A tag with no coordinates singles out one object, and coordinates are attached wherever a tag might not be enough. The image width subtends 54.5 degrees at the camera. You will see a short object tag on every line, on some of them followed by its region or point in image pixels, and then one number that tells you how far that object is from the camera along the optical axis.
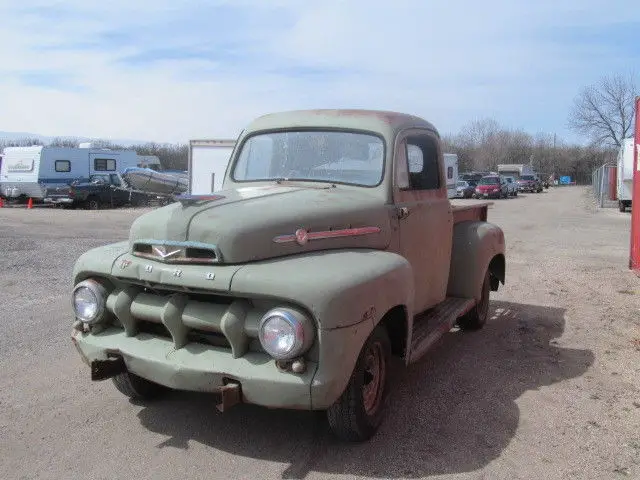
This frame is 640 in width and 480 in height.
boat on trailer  27.48
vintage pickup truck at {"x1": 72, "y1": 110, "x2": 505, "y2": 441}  3.31
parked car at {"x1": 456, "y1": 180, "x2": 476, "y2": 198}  41.75
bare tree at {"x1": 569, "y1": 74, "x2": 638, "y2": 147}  67.12
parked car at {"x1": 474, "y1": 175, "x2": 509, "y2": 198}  41.81
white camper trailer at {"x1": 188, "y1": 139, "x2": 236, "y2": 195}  17.72
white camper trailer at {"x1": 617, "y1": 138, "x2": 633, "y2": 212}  25.92
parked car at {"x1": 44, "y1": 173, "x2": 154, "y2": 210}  26.33
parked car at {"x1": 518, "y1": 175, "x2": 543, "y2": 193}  56.78
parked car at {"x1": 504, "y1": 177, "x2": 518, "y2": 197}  45.99
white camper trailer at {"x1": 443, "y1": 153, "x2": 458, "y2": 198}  31.71
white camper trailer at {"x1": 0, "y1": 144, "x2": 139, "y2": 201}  27.33
